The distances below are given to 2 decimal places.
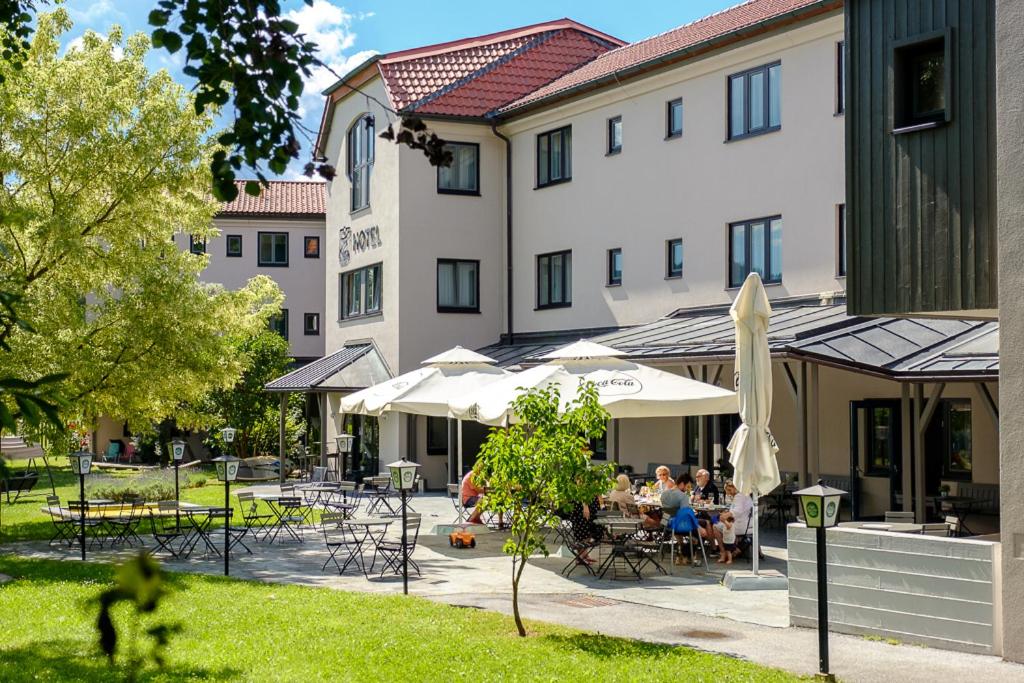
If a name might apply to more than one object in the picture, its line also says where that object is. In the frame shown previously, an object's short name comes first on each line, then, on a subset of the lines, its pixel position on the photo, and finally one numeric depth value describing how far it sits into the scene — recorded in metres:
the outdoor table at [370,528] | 15.31
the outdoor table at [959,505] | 17.44
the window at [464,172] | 30.45
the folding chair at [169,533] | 16.41
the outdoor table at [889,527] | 11.17
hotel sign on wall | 31.68
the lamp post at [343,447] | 26.88
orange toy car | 17.36
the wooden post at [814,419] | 17.50
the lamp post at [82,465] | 16.47
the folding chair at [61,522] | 17.90
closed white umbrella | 13.38
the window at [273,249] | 49.72
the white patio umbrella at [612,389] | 15.75
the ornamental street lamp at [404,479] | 13.00
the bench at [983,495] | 18.09
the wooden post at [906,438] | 17.88
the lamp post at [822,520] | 8.80
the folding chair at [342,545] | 15.59
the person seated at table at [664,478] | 16.28
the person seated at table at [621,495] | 16.14
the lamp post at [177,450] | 23.08
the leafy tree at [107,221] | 17.78
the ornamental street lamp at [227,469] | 14.77
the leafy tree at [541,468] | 10.68
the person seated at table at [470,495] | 18.89
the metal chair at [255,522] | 18.95
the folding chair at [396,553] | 14.89
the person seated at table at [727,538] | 15.03
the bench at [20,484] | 26.69
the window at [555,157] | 28.61
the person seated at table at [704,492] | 16.56
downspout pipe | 30.53
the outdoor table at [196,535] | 16.73
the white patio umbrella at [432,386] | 19.73
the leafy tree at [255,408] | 39.19
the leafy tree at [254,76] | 5.02
